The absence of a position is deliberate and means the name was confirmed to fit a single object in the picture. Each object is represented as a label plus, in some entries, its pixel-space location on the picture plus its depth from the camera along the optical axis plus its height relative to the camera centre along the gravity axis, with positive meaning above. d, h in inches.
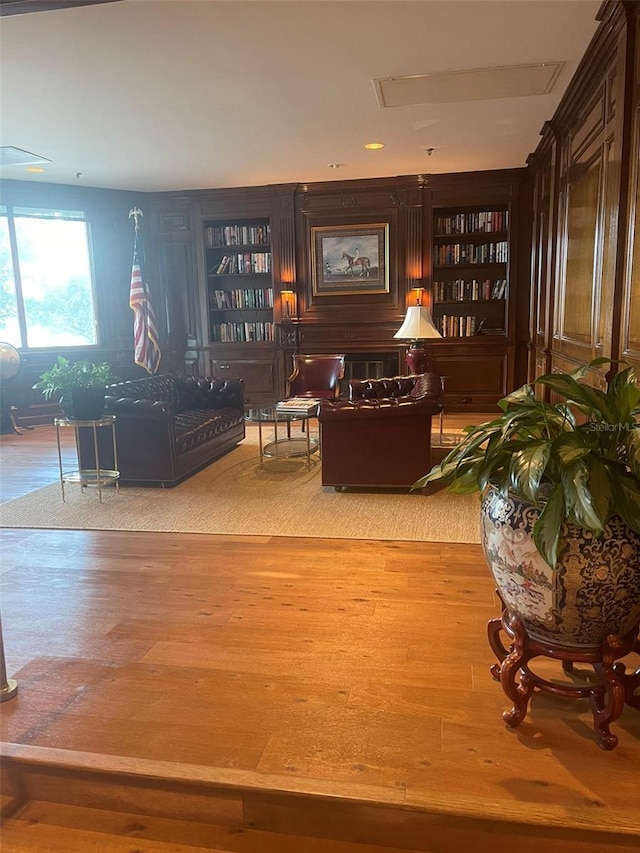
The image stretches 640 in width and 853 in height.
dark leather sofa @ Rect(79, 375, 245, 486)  182.1 -37.5
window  288.7 +16.6
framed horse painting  302.0 +22.7
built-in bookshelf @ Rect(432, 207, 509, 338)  296.5 +14.8
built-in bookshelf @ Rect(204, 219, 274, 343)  318.3 +14.7
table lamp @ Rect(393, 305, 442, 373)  234.5 -8.2
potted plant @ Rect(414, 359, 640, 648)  66.2 -22.1
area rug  148.0 -51.4
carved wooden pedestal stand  71.9 -44.1
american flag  300.8 -4.6
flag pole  297.8 +46.4
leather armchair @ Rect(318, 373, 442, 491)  169.5 -36.1
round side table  175.6 -46.6
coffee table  205.6 -49.4
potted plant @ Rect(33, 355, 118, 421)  171.2 -19.5
